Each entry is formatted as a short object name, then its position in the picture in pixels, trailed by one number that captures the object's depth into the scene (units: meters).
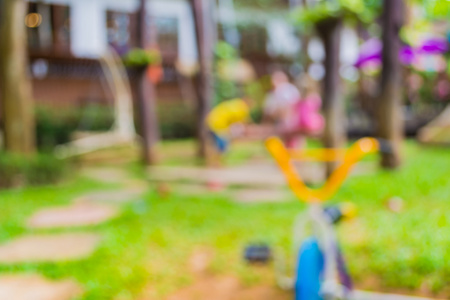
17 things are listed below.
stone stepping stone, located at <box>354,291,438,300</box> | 2.60
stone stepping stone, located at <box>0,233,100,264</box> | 3.55
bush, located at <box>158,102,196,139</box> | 15.27
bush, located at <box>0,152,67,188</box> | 6.66
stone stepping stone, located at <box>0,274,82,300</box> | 2.89
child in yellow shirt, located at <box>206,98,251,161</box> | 7.50
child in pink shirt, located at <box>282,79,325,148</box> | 6.15
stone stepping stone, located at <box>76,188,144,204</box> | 5.99
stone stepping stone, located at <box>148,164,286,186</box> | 6.55
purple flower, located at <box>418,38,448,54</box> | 7.89
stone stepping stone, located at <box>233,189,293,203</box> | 5.55
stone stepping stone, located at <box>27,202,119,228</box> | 4.71
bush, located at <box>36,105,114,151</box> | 12.29
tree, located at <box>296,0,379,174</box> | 5.73
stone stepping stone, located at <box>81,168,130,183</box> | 7.88
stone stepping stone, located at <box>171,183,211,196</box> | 6.40
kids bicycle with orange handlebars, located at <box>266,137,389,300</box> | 1.91
